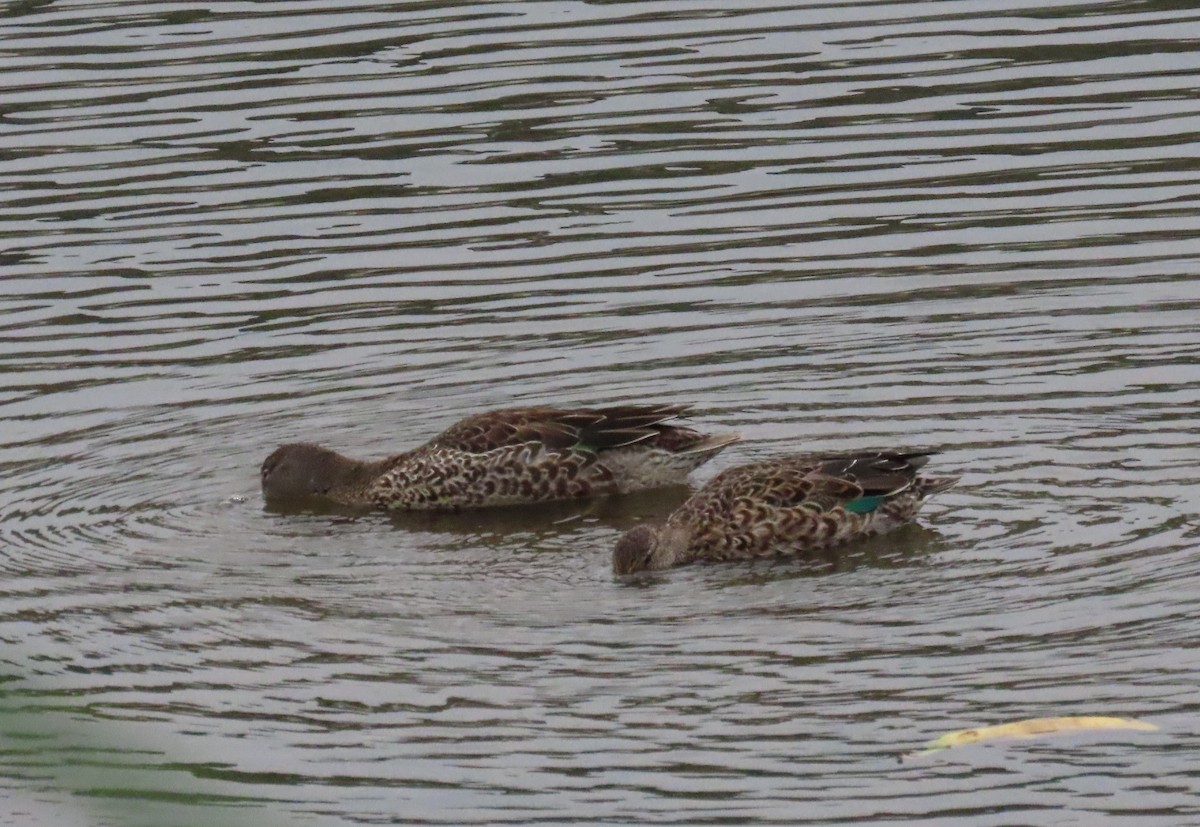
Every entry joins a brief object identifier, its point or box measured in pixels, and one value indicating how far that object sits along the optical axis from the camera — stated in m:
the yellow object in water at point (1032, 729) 14.11
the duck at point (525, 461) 22.61
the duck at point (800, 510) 19.84
